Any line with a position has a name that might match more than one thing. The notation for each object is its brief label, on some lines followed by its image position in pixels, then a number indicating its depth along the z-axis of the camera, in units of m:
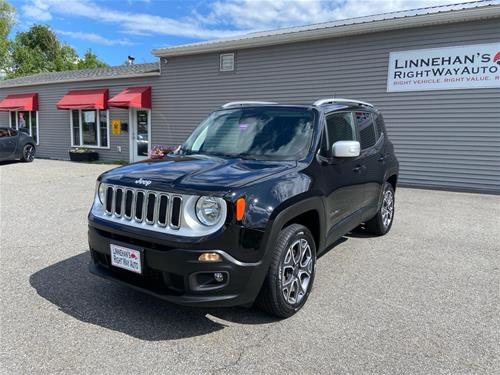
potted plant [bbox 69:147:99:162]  16.91
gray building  9.63
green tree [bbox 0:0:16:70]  35.45
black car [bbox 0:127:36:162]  14.13
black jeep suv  2.76
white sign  9.44
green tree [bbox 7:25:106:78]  39.75
